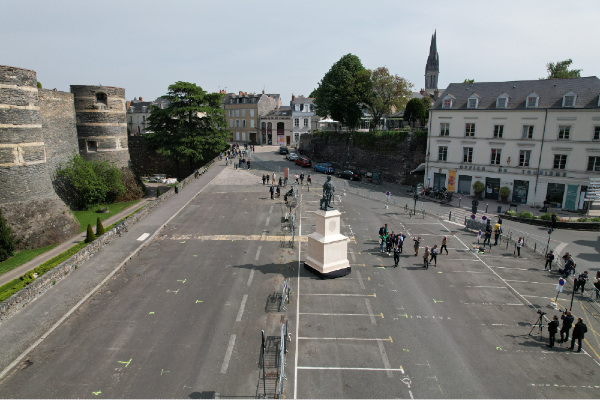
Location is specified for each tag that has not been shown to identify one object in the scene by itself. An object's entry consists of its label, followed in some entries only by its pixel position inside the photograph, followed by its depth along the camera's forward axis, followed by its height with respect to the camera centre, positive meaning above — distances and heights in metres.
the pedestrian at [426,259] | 19.80 -6.26
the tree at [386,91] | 47.66 +7.28
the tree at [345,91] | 49.94 +7.90
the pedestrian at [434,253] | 20.15 -5.97
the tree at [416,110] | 49.38 +4.99
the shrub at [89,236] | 26.00 -7.11
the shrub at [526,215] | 30.53 -5.62
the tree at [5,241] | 24.56 -7.30
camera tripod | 13.89 -7.07
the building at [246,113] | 79.88 +6.48
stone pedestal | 17.95 -5.32
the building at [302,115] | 75.81 +5.99
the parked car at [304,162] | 52.97 -2.80
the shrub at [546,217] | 29.75 -5.60
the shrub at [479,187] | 38.78 -4.25
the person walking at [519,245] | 22.06 -5.91
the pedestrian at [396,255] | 20.06 -6.10
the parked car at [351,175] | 46.34 -4.02
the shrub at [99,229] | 26.91 -6.83
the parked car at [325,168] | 48.38 -3.41
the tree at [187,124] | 47.94 +2.16
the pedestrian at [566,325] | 13.20 -6.45
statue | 18.25 -2.65
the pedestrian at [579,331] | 12.79 -6.46
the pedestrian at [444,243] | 21.74 -5.84
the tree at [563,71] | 52.62 +11.75
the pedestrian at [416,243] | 21.78 -5.88
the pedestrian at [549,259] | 20.15 -6.14
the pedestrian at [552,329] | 13.13 -6.58
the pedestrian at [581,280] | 17.23 -6.27
